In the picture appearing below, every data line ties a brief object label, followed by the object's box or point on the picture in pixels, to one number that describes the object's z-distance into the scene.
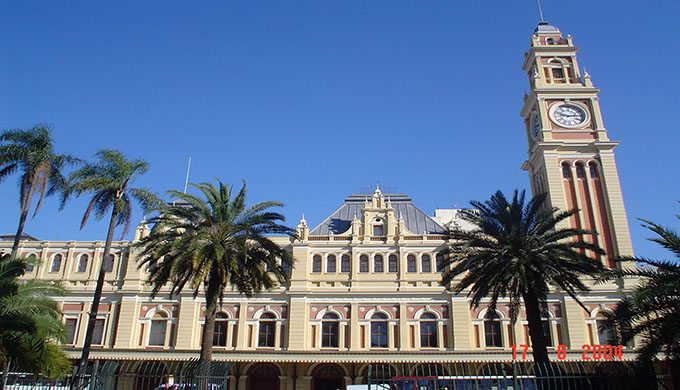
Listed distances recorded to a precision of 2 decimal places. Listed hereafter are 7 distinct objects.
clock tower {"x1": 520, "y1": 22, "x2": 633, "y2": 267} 39.72
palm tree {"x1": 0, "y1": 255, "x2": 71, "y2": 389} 16.91
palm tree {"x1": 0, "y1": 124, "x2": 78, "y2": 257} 28.05
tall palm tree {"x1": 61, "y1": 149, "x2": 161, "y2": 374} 28.34
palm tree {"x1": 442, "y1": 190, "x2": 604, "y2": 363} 23.67
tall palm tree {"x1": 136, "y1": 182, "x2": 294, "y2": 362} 23.84
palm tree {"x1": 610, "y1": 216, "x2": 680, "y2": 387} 16.30
